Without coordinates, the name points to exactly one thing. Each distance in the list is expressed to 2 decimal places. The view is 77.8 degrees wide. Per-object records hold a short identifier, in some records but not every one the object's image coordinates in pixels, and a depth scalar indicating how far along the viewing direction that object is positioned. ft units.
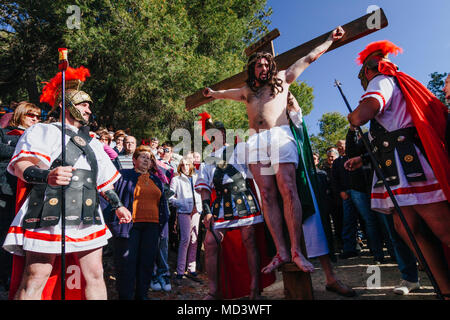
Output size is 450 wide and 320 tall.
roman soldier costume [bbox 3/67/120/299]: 6.51
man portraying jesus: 8.77
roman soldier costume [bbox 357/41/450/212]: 6.75
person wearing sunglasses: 11.01
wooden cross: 9.42
